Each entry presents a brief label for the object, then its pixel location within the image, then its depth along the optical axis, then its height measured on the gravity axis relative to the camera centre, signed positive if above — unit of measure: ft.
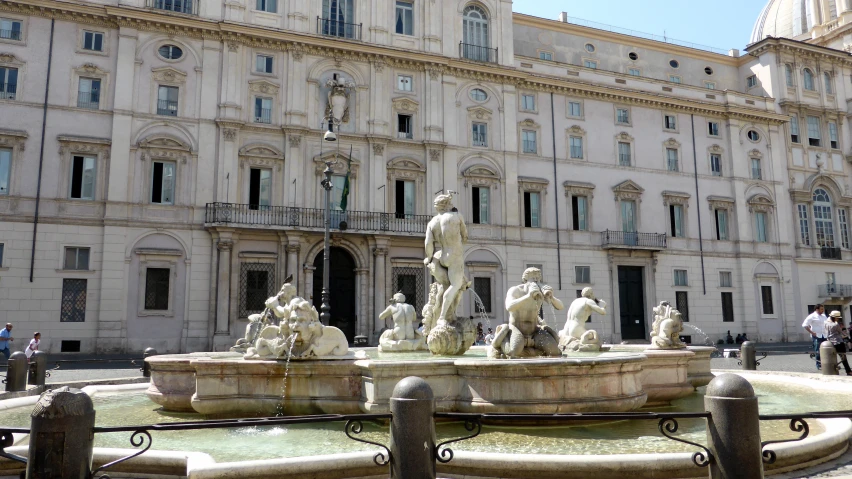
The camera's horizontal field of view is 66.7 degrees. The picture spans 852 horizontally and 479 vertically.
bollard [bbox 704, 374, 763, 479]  13.83 -2.49
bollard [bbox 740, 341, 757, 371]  48.01 -3.05
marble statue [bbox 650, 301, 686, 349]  34.32 -0.85
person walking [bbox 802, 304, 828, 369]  57.00 -0.80
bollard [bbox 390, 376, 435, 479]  14.16 -2.58
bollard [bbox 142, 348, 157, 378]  41.97 -3.28
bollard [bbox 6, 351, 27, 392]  35.06 -2.85
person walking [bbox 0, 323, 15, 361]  61.36 -1.67
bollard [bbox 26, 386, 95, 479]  12.98 -2.38
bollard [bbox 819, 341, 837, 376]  42.29 -2.86
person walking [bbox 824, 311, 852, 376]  45.84 -1.32
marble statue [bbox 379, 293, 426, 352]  36.78 -0.88
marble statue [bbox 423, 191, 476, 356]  31.83 +2.20
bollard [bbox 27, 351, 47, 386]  38.88 -2.99
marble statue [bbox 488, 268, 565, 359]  26.91 -0.63
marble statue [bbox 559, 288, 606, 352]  36.42 -0.67
